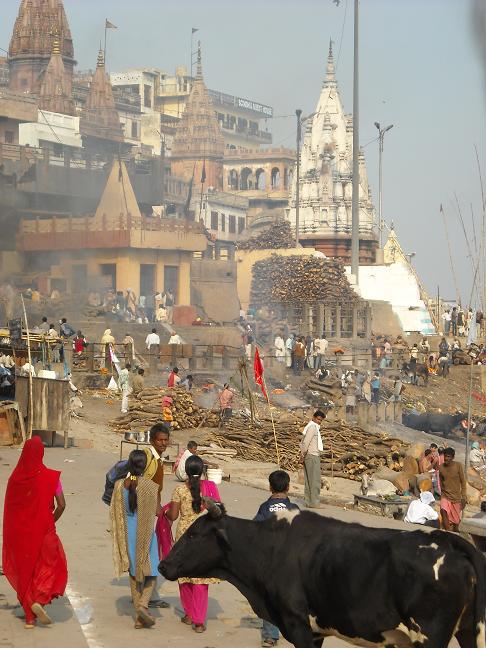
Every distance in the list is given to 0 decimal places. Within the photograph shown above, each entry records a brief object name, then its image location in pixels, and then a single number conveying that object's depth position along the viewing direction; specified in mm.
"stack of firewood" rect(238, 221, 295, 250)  56125
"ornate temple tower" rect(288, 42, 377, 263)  58312
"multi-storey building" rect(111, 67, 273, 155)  94438
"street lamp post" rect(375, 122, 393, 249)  61756
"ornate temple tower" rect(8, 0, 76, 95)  70188
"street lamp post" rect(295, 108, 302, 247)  56062
